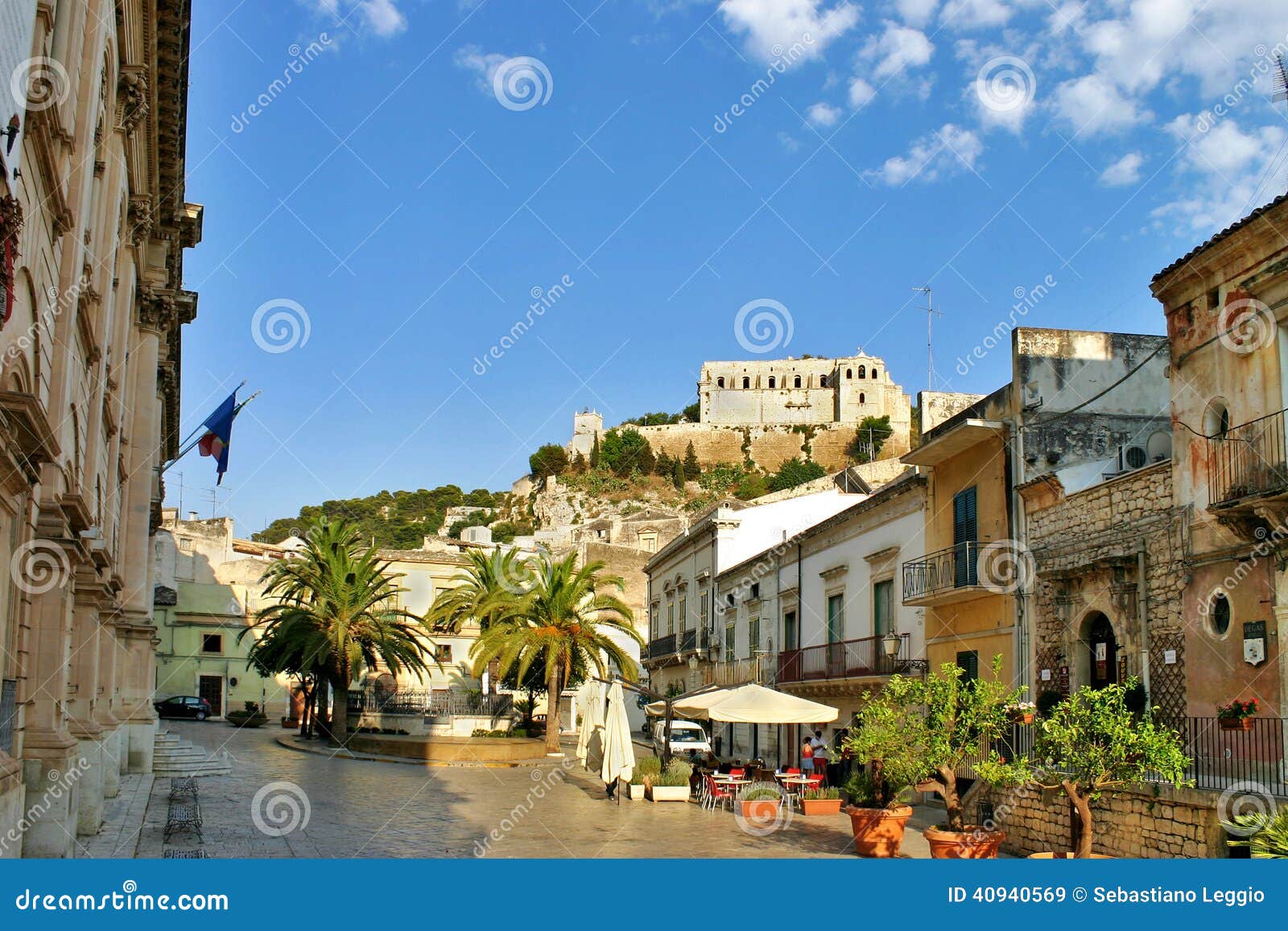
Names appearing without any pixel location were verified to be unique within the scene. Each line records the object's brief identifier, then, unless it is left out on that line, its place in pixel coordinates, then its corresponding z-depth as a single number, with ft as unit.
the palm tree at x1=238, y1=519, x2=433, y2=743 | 112.57
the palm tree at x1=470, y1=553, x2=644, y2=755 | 108.27
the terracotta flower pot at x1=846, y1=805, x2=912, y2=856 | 44.86
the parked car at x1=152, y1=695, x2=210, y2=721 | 152.87
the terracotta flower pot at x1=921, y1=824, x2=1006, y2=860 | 39.32
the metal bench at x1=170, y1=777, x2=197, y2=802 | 52.85
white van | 110.63
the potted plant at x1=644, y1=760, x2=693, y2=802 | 70.95
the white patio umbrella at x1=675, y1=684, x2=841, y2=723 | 65.72
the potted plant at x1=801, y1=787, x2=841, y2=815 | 64.23
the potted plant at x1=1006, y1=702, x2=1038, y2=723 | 41.79
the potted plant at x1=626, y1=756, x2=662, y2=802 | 71.61
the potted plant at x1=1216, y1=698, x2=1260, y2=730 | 41.06
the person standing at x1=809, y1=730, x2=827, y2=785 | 78.59
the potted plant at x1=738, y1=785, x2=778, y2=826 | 59.36
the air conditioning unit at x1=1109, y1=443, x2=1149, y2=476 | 58.90
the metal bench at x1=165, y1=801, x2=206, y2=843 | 44.55
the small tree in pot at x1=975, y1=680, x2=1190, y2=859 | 35.29
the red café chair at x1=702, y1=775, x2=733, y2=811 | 66.49
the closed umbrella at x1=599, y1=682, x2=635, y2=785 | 68.85
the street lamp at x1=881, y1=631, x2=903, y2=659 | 72.69
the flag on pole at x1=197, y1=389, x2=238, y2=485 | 83.41
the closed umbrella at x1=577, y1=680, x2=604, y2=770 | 76.79
